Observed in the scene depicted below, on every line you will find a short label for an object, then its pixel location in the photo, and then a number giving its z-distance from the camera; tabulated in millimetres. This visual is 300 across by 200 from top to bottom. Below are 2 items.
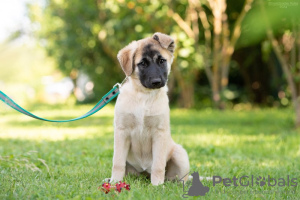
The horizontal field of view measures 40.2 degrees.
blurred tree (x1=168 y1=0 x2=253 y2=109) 14383
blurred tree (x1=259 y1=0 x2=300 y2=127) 9555
